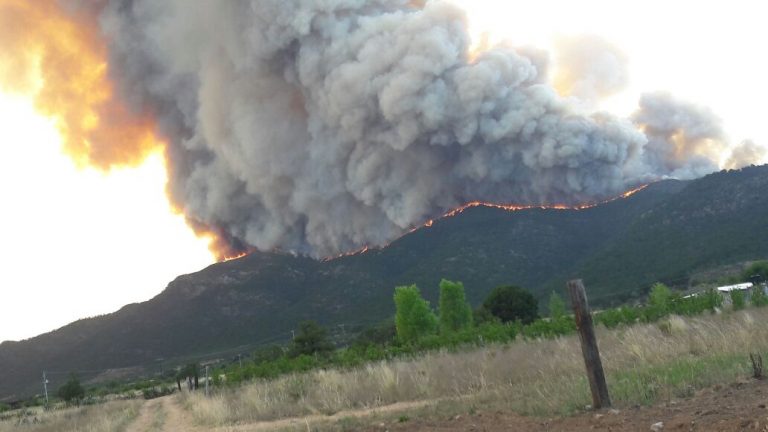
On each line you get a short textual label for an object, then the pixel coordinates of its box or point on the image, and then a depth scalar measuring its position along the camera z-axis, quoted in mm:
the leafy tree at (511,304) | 47000
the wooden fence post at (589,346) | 7859
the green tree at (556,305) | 47478
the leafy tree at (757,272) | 45062
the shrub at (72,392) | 47750
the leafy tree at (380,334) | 51234
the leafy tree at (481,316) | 44959
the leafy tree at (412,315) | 45156
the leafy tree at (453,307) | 46500
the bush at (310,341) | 41406
